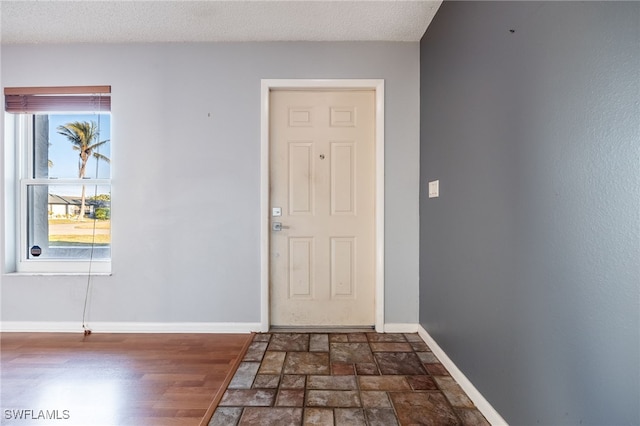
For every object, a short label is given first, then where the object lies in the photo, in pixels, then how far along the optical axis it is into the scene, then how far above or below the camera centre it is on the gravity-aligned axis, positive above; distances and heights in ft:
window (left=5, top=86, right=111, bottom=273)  7.72 +0.59
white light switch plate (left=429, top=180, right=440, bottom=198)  6.19 +0.55
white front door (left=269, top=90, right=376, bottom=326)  7.57 +0.14
